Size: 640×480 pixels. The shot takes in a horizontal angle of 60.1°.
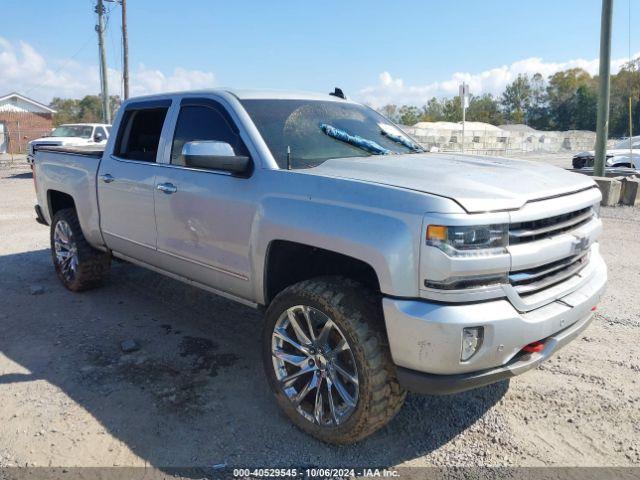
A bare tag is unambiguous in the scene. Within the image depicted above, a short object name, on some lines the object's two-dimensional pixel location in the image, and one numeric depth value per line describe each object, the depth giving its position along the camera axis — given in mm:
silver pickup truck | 2607
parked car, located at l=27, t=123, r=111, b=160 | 18594
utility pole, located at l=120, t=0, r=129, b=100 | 26172
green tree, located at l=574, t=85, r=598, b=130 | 81062
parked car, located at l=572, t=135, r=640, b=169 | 16275
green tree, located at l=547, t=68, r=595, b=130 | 85625
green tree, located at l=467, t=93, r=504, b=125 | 89750
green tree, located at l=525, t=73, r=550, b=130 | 92062
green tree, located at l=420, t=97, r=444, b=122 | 86012
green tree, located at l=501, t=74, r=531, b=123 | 96250
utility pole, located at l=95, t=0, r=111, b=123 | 27188
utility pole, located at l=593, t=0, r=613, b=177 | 10948
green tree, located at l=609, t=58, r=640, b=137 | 69750
